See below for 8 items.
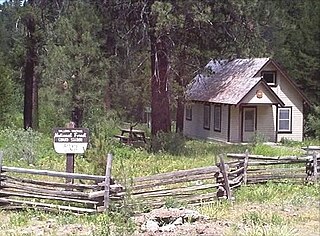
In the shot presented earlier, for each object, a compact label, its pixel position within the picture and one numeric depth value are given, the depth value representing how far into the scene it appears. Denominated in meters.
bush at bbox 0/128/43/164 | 19.78
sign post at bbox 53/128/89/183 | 12.87
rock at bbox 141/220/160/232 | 9.93
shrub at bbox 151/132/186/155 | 23.98
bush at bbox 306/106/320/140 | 34.16
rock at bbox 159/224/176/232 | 9.85
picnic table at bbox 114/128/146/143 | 28.03
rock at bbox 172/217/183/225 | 10.32
